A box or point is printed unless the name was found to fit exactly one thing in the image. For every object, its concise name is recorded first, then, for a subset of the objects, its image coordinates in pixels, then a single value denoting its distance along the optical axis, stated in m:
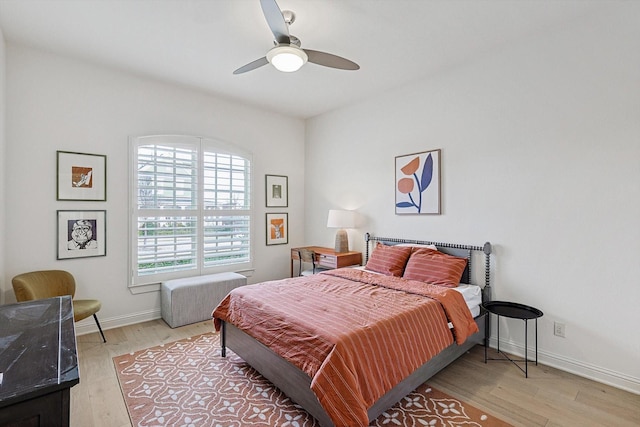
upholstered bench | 3.63
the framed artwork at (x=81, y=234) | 3.27
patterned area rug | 2.07
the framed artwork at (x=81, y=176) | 3.26
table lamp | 4.36
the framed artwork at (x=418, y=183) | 3.60
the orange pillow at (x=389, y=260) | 3.51
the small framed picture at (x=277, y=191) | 4.95
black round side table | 2.64
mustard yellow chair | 2.74
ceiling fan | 2.12
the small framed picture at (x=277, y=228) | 4.97
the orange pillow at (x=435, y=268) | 3.08
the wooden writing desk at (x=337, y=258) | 4.21
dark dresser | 0.96
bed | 1.80
